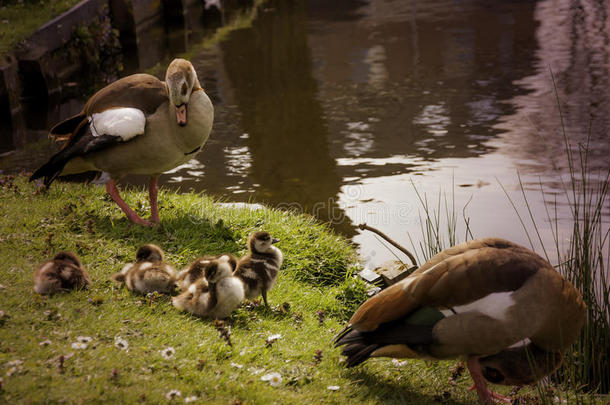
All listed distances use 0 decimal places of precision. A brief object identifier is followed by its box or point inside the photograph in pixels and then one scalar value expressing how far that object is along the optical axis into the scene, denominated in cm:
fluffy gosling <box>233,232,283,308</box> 536
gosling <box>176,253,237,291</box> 530
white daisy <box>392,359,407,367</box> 491
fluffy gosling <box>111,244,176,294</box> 520
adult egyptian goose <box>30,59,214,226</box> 629
